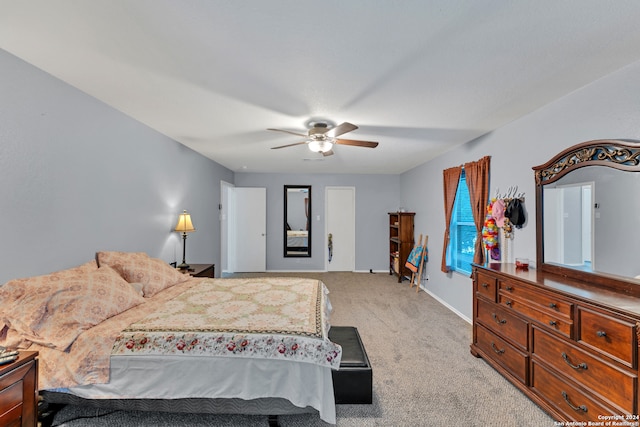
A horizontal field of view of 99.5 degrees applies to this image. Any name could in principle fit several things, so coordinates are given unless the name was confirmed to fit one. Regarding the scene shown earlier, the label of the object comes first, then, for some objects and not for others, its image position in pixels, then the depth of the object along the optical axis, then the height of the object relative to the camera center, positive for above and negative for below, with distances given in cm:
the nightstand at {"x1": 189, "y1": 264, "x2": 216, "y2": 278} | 339 -70
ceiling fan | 281 +84
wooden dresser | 146 -82
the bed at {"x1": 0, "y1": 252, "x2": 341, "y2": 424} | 164 -86
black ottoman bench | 197 -119
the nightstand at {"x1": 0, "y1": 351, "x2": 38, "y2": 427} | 122 -84
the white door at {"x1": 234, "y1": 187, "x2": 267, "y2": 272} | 625 -26
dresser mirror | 177 +5
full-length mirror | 643 -8
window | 391 -22
